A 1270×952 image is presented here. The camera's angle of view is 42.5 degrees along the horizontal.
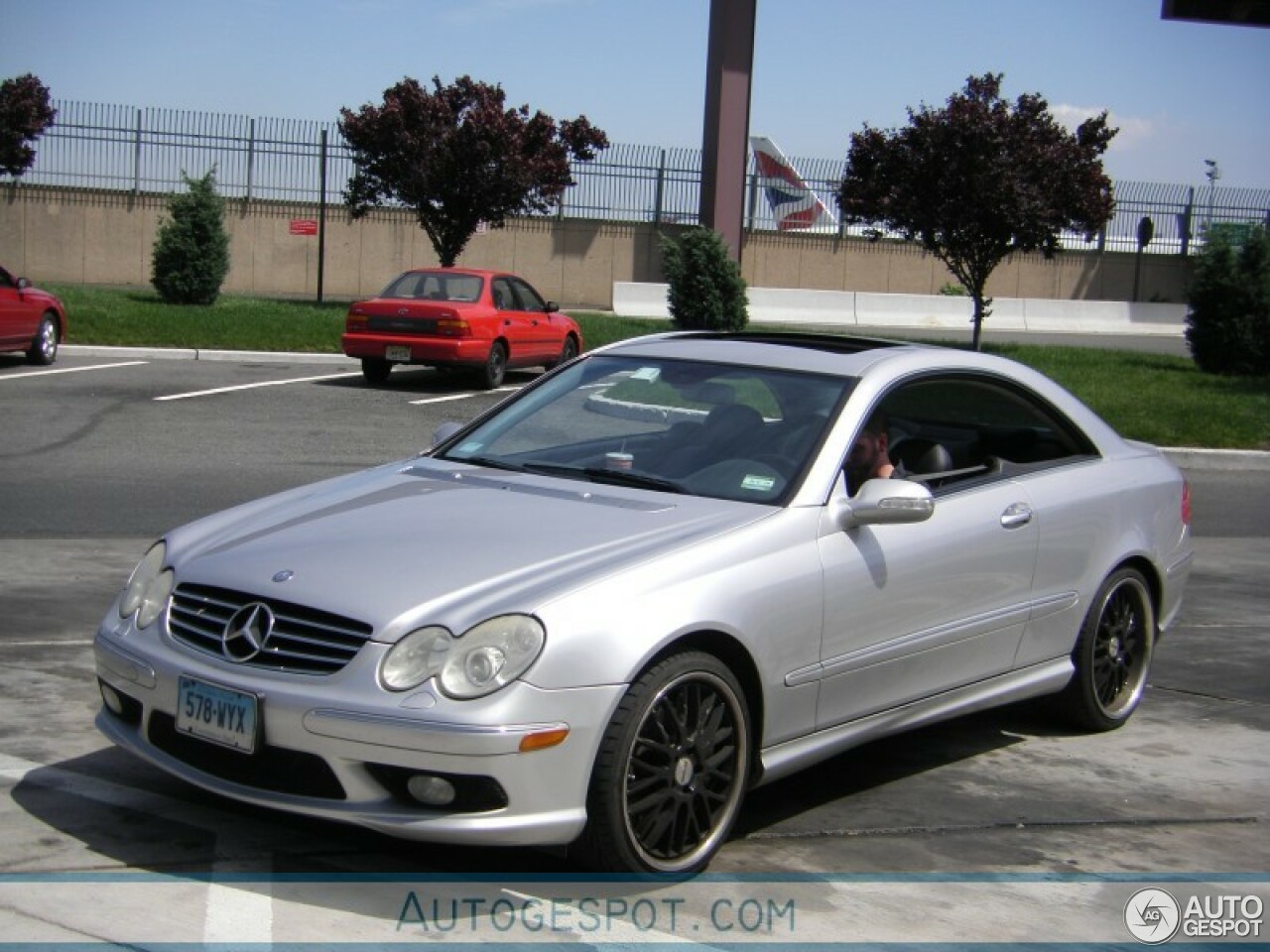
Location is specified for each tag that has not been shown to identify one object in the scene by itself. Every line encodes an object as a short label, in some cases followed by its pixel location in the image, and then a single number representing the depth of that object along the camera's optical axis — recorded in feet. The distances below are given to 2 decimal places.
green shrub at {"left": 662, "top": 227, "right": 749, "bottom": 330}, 78.84
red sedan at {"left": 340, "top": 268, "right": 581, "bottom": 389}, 63.21
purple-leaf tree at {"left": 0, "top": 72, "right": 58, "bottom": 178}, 108.78
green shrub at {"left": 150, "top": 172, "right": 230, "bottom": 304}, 86.58
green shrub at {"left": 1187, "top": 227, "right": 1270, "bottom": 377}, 78.12
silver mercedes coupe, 13.83
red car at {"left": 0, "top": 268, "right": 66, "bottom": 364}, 60.70
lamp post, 162.09
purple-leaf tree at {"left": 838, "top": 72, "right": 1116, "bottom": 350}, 85.61
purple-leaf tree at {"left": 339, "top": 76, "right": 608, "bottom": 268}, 97.30
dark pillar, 80.79
